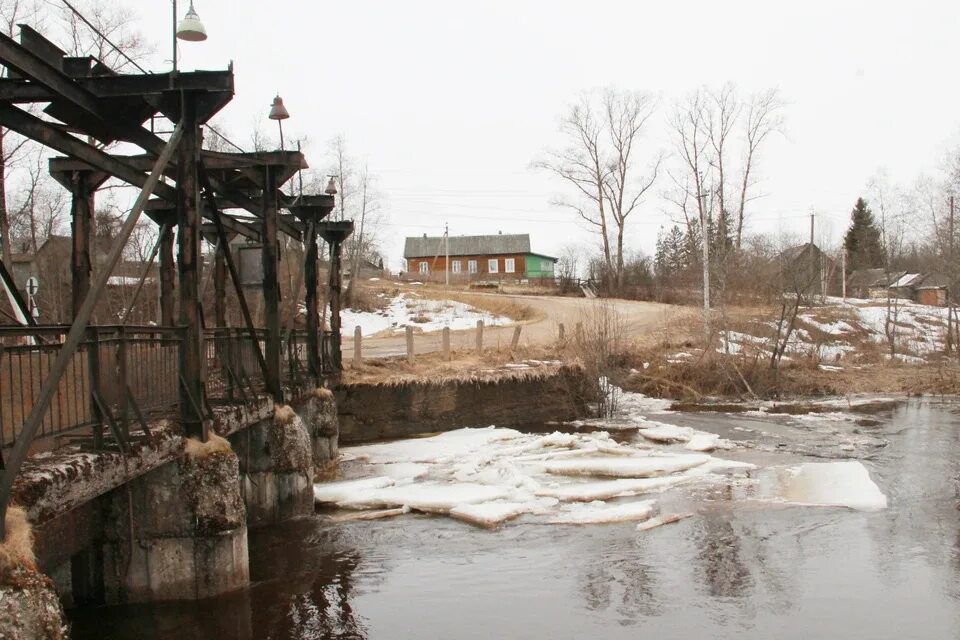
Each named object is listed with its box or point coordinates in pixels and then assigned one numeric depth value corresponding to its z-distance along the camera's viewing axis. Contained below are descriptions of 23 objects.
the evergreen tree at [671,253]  56.59
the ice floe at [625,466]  13.80
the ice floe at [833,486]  11.76
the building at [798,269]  28.03
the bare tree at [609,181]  51.47
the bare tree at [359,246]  43.69
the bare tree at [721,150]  49.59
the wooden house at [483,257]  74.12
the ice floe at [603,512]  10.95
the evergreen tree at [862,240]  69.75
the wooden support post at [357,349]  21.34
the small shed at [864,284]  67.56
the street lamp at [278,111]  11.23
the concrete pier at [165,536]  7.38
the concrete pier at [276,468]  11.17
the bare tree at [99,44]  21.39
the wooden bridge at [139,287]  5.74
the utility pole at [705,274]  27.45
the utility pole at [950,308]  33.63
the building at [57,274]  23.02
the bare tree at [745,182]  49.73
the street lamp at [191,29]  7.59
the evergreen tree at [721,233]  31.97
